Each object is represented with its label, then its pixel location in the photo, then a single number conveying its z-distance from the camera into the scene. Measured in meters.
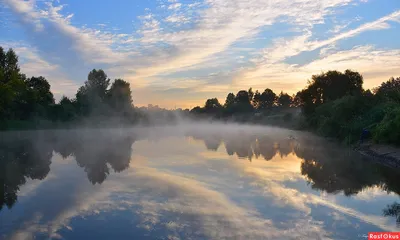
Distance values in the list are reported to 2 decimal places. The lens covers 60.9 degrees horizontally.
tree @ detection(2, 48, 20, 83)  51.78
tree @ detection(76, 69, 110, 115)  69.06
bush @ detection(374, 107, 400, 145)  18.40
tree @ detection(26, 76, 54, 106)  63.52
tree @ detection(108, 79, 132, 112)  82.56
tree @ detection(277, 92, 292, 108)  120.47
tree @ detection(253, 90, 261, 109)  126.74
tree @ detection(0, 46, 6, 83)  52.75
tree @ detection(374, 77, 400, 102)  26.55
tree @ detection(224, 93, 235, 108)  136.24
